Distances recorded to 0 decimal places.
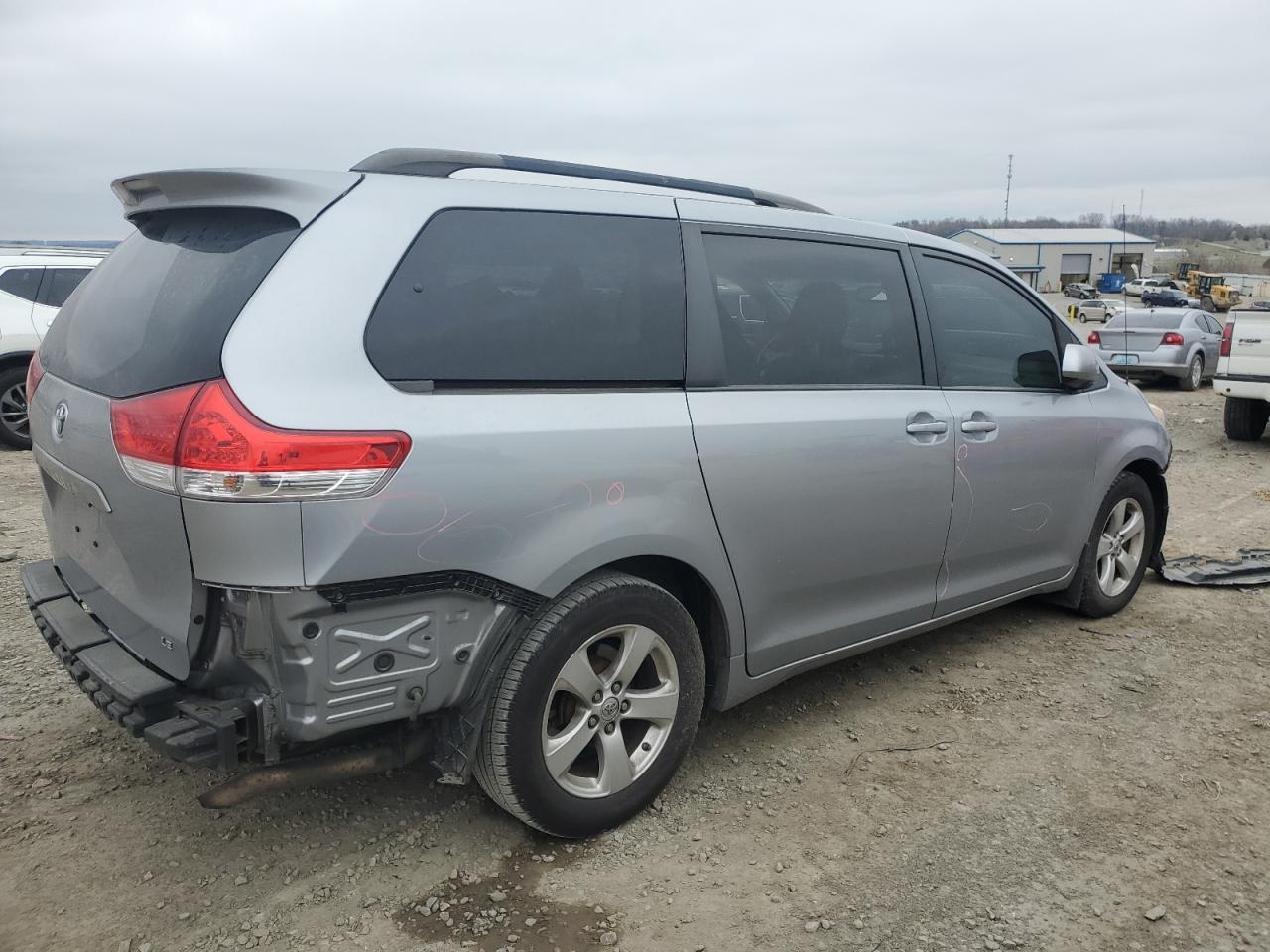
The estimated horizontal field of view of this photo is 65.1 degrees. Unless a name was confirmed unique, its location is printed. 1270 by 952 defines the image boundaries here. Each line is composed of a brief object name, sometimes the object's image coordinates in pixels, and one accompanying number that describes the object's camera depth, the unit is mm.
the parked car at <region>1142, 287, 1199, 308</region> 39875
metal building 84375
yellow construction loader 55125
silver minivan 2232
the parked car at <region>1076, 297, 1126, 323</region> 35281
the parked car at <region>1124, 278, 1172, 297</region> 58938
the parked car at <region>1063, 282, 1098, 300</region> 66188
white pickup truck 9992
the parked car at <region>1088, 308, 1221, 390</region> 15688
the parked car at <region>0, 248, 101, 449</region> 8812
